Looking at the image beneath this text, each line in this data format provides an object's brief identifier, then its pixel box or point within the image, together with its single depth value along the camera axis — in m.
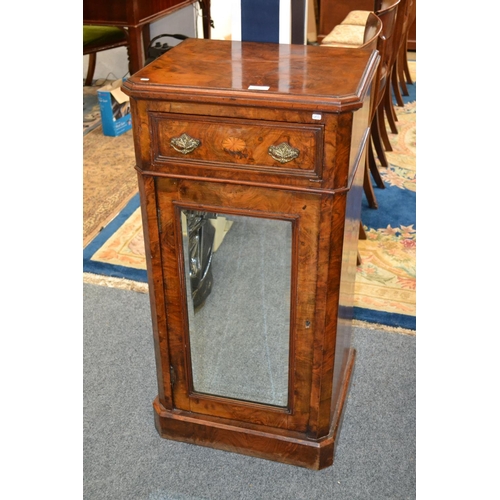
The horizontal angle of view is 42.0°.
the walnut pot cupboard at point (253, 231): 1.46
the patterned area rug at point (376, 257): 2.64
